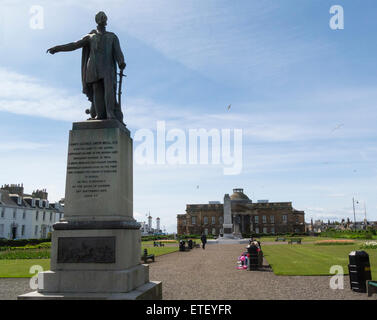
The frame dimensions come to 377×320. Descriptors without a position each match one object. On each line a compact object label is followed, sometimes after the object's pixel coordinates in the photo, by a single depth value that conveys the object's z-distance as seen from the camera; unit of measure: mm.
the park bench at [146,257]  21205
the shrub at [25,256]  23798
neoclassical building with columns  109562
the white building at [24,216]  57594
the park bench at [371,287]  9203
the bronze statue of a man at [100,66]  8047
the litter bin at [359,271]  10117
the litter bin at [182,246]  33675
